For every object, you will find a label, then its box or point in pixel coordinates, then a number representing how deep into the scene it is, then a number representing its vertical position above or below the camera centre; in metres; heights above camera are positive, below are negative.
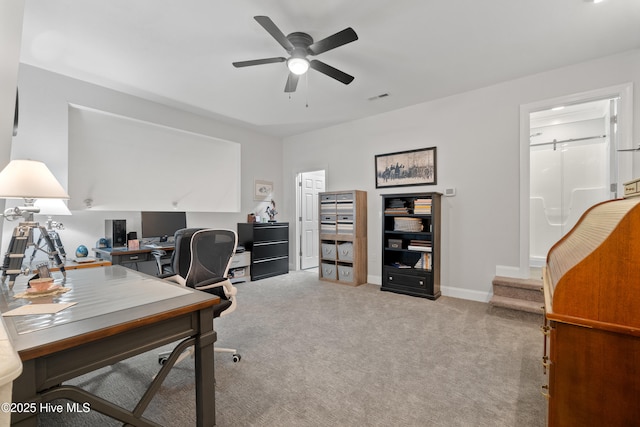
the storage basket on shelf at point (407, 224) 4.09 -0.18
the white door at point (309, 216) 5.97 -0.09
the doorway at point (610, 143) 2.88 +0.76
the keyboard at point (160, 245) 3.57 -0.45
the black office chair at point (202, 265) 2.18 -0.44
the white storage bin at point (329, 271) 4.84 -1.05
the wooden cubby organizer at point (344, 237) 4.64 -0.44
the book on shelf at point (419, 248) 3.95 -0.52
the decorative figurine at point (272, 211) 5.68 +0.02
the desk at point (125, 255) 3.27 -0.52
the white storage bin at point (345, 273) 4.64 -1.04
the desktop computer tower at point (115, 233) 3.64 -0.27
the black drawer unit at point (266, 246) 4.97 -0.63
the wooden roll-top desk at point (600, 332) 1.04 -0.48
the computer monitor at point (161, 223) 3.88 -0.17
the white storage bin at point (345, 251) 4.70 -0.68
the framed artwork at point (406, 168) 4.18 +0.70
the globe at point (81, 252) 3.25 -0.47
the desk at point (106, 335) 0.94 -0.49
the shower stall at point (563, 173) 4.60 +0.68
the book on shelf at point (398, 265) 4.21 -0.82
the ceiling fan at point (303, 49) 2.12 +1.38
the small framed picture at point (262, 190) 5.59 +0.46
